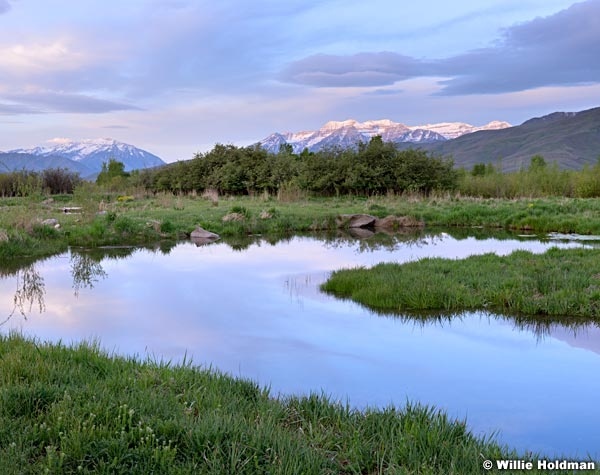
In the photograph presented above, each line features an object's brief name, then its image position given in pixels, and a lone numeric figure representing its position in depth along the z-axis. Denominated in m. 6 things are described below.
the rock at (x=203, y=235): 18.82
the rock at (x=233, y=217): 21.08
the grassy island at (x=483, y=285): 8.73
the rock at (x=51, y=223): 16.85
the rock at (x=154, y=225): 18.74
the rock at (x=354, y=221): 22.61
